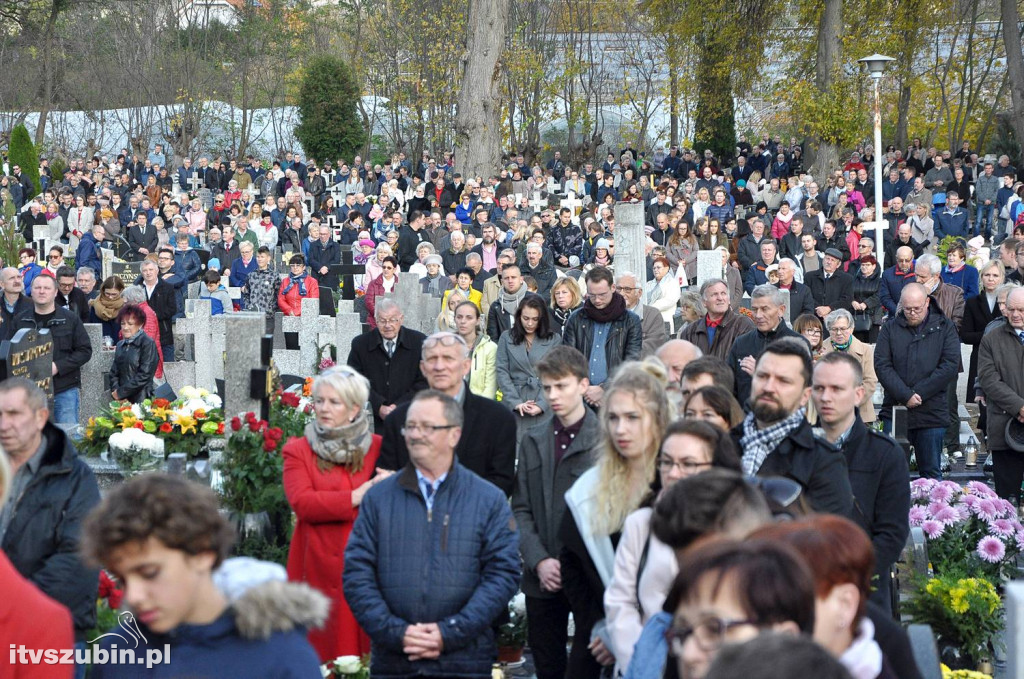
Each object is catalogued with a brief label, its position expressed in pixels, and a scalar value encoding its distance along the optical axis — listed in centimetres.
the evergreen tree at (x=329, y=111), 4391
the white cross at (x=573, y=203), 2807
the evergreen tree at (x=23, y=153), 3691
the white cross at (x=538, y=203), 2884
